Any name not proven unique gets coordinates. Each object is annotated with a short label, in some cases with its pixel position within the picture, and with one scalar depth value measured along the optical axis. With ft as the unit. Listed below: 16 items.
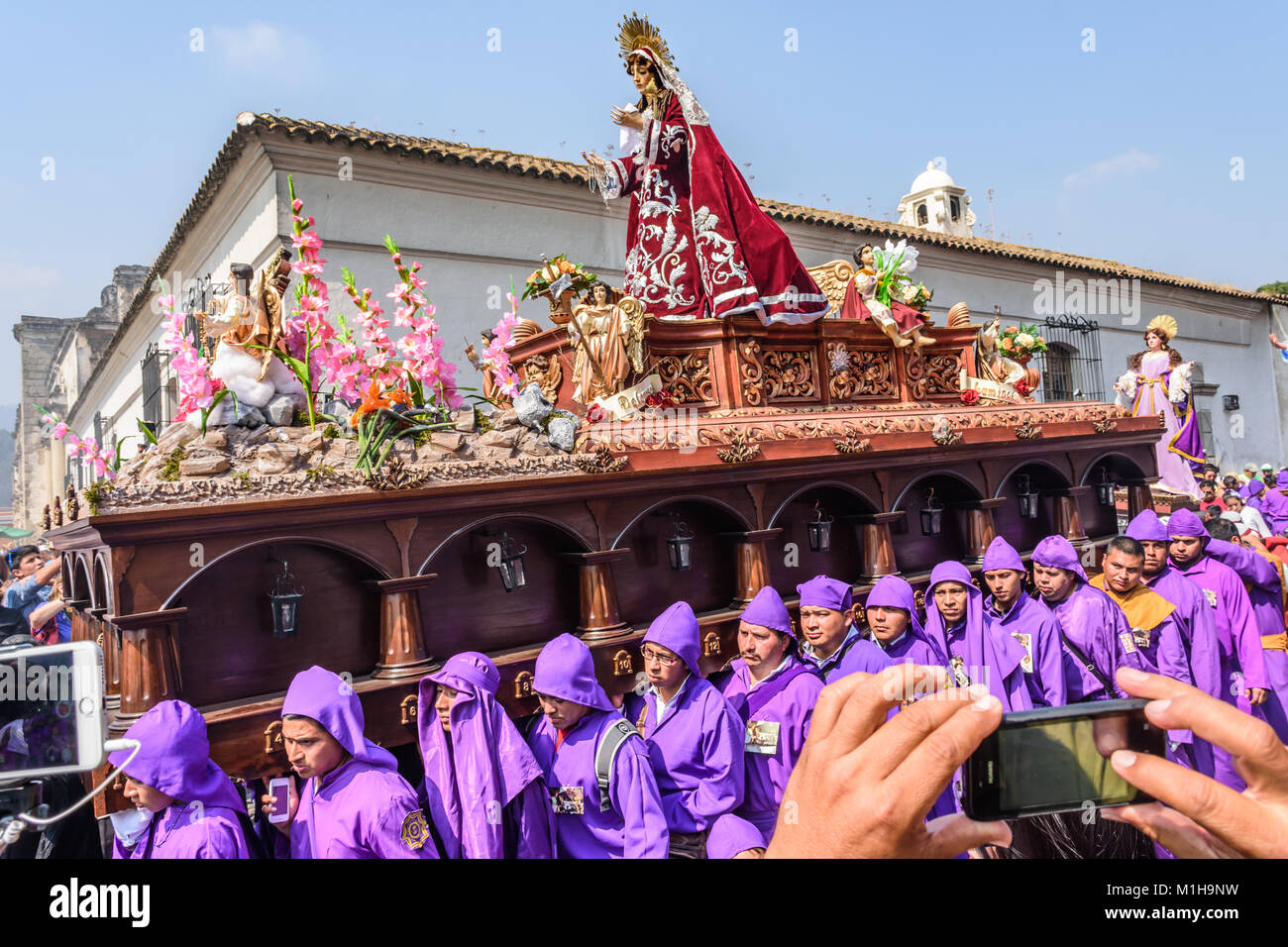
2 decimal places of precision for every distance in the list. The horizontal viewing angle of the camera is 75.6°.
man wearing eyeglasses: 11.93
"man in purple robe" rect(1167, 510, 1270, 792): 18.49
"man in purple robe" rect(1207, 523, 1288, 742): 19.25
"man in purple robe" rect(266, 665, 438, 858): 9.52
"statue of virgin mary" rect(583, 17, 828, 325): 21.94
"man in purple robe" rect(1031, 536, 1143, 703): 16.47
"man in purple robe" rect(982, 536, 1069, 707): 16.17
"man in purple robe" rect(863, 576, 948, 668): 15.75
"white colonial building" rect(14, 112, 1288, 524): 38.42
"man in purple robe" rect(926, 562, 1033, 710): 15.90
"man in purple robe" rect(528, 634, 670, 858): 11.14
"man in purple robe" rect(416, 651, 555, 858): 11.11
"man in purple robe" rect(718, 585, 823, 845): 12.57
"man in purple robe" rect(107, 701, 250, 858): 9.24
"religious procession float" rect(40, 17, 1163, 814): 13.73
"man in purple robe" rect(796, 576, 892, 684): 14.24
